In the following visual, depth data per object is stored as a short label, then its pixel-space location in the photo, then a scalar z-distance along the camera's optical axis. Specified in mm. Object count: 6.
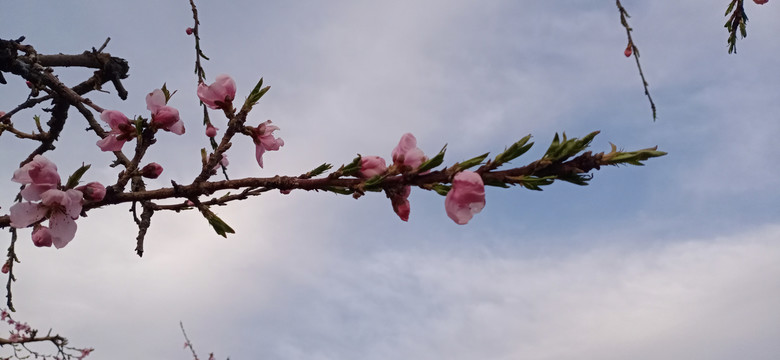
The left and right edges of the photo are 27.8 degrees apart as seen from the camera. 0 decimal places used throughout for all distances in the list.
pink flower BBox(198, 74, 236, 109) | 819
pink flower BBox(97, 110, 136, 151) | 834
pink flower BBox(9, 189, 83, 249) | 782
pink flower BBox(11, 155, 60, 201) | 787
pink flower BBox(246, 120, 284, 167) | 834
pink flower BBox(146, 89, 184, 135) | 821
